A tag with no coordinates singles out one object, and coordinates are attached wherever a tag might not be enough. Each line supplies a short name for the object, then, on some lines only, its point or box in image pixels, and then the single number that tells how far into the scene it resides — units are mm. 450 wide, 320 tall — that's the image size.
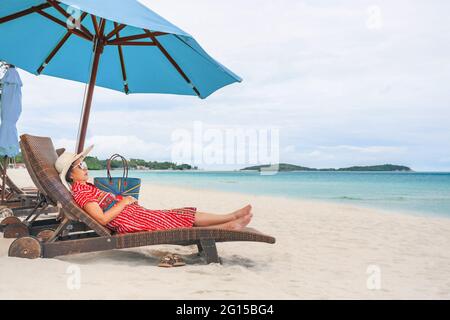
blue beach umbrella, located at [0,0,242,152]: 5250
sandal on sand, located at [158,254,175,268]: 3740
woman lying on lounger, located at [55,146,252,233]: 3746
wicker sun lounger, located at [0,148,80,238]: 4781
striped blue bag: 4996
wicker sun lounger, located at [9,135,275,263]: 3631
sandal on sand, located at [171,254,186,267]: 3788
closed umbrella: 7375
